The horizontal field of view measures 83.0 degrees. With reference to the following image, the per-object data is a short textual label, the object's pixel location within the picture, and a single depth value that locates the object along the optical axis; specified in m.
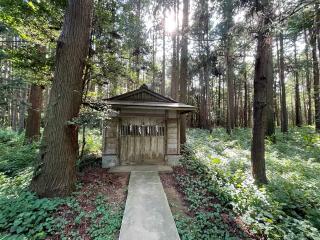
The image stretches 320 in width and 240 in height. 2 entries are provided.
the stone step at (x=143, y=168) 5.98
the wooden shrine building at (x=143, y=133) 6.36
